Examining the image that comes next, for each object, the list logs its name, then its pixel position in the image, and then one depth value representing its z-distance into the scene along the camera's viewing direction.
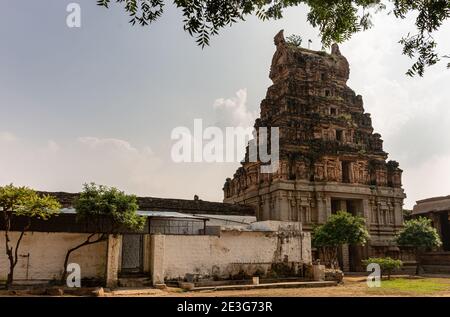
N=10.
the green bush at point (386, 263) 24.91
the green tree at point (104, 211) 17.73
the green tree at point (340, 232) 26.67
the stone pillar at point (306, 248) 22.97
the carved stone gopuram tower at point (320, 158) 31.98
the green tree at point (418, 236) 30.12
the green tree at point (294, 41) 37.79
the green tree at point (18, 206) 15.81
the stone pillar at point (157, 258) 18.52
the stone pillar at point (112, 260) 17.80
